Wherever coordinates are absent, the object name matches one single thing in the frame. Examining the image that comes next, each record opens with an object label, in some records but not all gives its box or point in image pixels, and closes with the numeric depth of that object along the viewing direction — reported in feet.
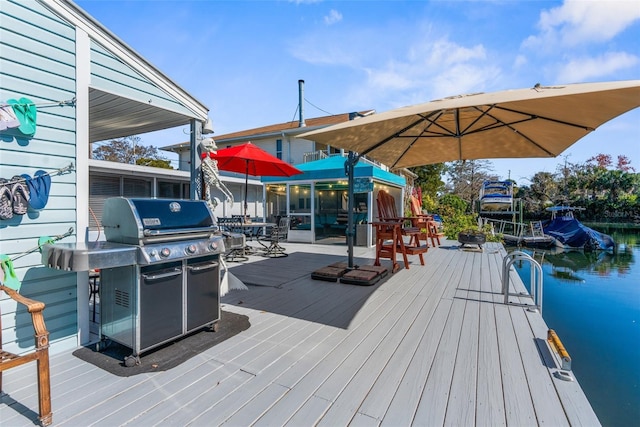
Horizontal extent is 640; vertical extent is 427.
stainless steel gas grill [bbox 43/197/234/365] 6.63
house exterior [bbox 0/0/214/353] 6.88
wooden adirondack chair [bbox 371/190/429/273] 17.18
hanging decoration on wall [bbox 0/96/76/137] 6.56
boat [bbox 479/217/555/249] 50.88
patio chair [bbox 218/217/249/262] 20.54
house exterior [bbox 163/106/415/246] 28.73
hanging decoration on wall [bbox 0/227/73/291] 6.64
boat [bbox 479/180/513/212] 57.49
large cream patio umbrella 7.12
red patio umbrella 18.66
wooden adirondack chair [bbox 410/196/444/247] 24.68
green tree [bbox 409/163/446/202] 69.67
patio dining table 20.77
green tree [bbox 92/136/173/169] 79.92
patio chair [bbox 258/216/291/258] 22.08
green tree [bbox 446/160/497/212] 82.89
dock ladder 10.99
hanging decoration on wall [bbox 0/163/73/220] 6.65
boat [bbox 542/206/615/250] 48.70
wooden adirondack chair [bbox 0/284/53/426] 4.82
